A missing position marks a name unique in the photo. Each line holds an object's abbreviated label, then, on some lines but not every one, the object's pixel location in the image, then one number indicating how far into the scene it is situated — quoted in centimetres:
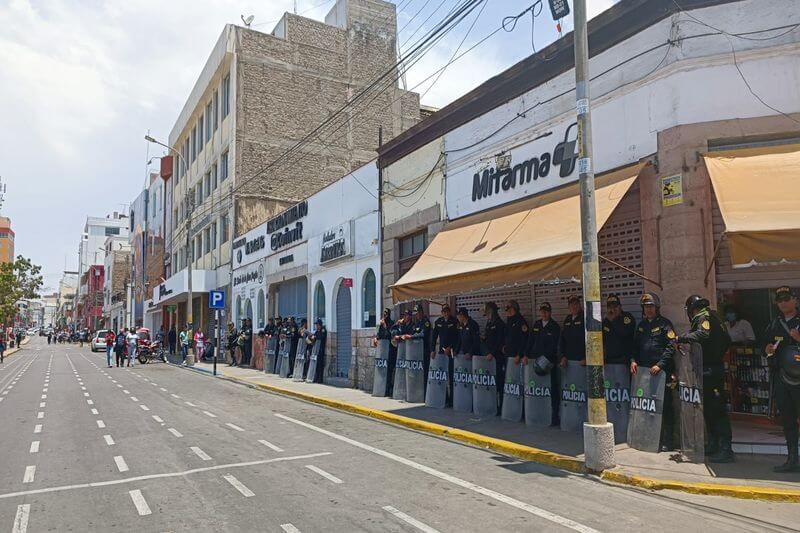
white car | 5206
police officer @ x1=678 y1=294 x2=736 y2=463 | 753
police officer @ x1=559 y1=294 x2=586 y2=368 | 970
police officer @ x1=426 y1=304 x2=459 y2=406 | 1259
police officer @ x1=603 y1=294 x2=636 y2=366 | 891
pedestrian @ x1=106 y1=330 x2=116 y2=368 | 3061
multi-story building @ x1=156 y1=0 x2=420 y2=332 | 3281
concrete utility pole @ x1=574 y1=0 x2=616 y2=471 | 733
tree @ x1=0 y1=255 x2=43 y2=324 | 5266
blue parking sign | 2569
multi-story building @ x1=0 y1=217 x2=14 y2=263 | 11000
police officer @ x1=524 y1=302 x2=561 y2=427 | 1020
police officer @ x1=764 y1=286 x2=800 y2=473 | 695
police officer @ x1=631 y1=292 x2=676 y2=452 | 800
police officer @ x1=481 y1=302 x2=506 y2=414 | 1143
